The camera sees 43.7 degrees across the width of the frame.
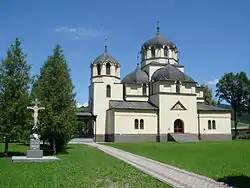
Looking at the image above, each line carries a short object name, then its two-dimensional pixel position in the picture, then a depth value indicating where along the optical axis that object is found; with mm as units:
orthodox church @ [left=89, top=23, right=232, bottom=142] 43469
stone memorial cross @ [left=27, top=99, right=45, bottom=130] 20203
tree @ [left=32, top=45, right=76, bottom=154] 23047
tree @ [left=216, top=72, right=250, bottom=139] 60375
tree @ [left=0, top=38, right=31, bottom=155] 20153
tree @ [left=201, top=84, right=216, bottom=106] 63934
